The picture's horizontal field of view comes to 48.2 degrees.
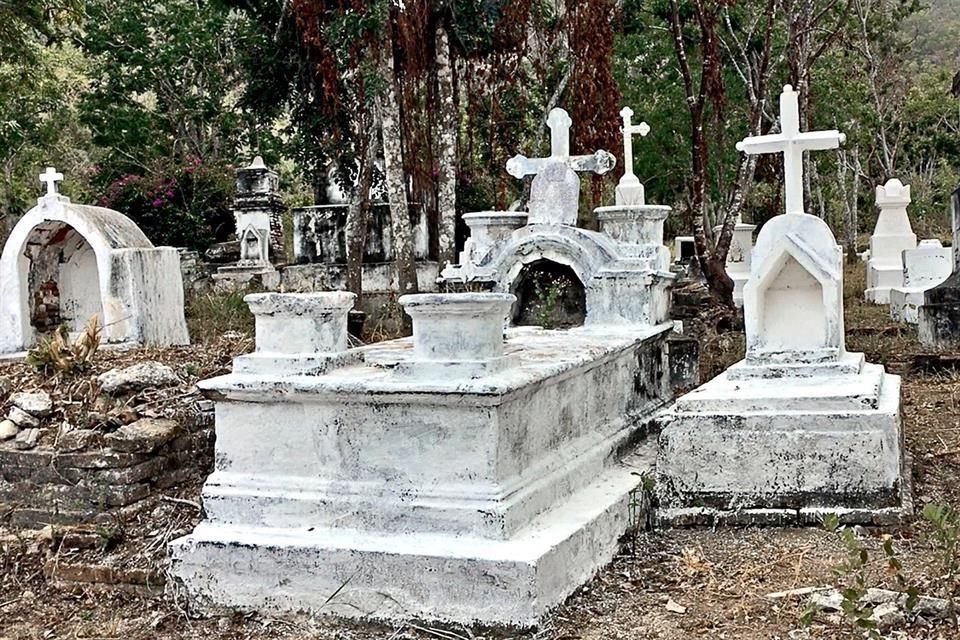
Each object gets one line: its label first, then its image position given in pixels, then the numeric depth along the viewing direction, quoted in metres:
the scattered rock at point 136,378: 6.55
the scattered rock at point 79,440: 6.12
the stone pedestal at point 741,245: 17.52
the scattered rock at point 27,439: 6.27
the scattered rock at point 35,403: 6.43
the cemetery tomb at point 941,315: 10.31
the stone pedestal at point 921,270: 12.54
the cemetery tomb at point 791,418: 5.48
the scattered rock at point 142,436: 6.06
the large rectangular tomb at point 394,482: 4.46
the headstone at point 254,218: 17.66
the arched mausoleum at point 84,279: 8.43
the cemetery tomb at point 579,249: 7.41
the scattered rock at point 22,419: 6.39
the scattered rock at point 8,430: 6.38
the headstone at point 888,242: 14.59
